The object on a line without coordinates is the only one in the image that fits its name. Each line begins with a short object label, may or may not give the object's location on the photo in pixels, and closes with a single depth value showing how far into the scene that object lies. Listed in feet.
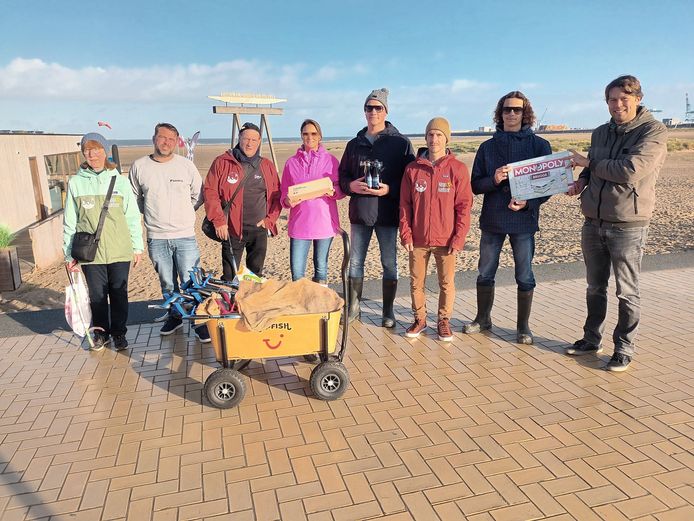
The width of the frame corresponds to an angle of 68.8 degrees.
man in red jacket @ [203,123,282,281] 15.44
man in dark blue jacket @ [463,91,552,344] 14.26
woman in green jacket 14.32
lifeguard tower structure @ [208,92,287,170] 50.98
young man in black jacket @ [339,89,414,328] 15.49
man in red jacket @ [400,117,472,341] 14.49
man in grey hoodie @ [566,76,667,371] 12.01
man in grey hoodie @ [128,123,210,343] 15.35
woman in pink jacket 16.11
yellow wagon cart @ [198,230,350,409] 11.21
